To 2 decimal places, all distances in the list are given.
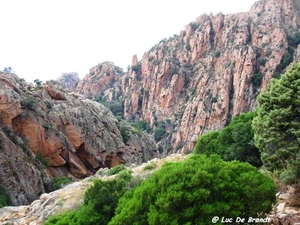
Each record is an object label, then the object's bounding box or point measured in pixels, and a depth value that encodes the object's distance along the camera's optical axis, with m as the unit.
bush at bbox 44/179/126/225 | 17.27
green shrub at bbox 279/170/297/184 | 17.58
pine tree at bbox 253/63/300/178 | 17.02
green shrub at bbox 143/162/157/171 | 31.41
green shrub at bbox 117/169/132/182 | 24.57
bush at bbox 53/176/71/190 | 38.70
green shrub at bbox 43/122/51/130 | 43.74
